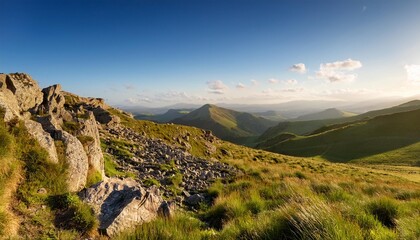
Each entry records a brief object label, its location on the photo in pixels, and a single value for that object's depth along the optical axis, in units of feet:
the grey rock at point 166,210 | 24.11
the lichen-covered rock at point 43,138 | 27.68
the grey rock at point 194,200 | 39.17
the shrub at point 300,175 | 63.80
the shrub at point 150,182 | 44.68
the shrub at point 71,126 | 41.16
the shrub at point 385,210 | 22.36
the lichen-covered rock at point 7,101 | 28.25
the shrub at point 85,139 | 36.43
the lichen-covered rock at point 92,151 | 35.53
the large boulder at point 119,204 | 21.87
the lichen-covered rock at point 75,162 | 28.35
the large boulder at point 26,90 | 48.89
